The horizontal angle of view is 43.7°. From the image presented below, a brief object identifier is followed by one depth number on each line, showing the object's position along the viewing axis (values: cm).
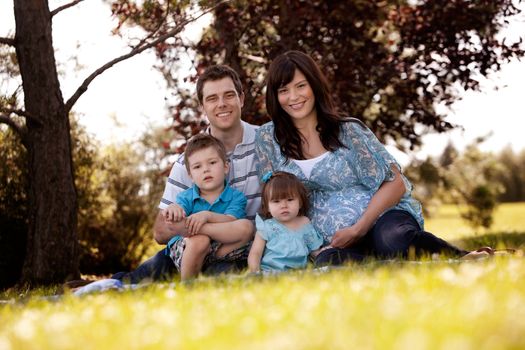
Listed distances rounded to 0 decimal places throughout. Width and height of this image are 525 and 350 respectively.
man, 473
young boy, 435
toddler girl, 441
